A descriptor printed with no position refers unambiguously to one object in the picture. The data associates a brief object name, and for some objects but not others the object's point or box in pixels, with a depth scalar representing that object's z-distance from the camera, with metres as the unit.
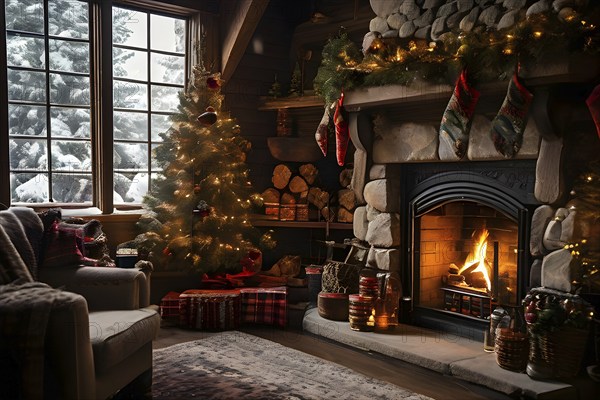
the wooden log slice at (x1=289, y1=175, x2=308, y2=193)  5.23
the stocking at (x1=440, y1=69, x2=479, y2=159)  3.31
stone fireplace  3.13
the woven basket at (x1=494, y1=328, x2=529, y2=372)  3.05
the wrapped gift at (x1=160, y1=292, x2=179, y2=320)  4.32
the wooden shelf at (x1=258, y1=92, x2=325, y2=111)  4.95
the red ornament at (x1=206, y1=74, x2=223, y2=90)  4.76
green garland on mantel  2.89
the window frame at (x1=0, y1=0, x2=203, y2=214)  4.73
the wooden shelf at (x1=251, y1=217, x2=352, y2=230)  5.09
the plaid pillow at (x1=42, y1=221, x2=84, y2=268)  2.97
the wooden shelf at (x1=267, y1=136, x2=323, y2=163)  5.23
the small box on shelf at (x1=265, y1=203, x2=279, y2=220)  5.22
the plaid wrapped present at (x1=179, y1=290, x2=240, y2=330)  4.22
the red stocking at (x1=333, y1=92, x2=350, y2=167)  4.20
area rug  2.91
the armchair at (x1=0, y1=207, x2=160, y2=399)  2.15
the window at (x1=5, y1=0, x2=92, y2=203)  4.46
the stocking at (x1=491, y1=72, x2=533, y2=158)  3.09
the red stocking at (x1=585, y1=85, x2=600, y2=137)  2.85
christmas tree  4.62
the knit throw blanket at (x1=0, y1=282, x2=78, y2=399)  2.14
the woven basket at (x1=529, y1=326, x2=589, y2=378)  2.93
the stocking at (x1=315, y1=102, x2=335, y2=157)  4.38
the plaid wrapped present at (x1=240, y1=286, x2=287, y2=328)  4.34
